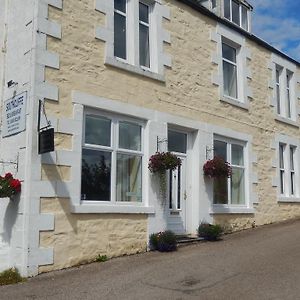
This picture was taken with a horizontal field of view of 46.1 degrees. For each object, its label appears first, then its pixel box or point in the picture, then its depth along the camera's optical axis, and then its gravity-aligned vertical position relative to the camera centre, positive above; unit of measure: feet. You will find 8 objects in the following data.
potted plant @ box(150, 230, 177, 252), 25.31 -3.22
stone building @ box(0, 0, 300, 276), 21.67 +5.55
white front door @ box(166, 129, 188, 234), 28.43 +0.71
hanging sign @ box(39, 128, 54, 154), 20.39 +3.21
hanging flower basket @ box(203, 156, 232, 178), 29.16 +2.33
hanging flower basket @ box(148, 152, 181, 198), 25.54 +2.42
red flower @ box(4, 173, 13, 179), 21.10 +1.19
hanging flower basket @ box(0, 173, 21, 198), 20.57 +0.56
